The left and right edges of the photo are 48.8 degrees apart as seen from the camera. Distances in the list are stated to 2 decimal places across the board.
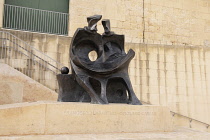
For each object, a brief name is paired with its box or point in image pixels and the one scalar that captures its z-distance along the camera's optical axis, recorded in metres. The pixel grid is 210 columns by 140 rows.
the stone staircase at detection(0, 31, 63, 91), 9.49
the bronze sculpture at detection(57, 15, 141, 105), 5.44
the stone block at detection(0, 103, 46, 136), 4.16
